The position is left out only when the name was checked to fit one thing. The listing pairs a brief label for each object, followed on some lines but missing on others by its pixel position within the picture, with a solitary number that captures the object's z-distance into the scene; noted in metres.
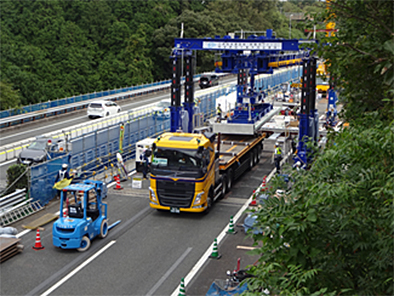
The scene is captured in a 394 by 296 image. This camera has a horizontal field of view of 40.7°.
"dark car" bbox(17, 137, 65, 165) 24.20
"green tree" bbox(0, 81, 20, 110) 47.34
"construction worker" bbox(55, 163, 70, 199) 20.69
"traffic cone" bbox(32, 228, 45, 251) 16.37
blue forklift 15.89
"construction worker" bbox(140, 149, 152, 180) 22.63
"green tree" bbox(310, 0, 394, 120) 10.69
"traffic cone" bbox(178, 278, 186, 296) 13.07
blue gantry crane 26.61
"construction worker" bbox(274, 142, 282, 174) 25.12
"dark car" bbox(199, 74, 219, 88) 60.57
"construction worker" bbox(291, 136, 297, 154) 26.36
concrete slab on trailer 26.31
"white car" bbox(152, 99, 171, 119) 32.00
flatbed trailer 22.55
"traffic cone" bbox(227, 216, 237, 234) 18.11
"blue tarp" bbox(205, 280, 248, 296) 12.40
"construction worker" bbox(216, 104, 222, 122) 27.73
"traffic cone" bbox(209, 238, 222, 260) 15.93
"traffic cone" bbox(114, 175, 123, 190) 23.08
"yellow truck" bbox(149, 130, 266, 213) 18.91
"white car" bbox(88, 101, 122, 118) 43.38
